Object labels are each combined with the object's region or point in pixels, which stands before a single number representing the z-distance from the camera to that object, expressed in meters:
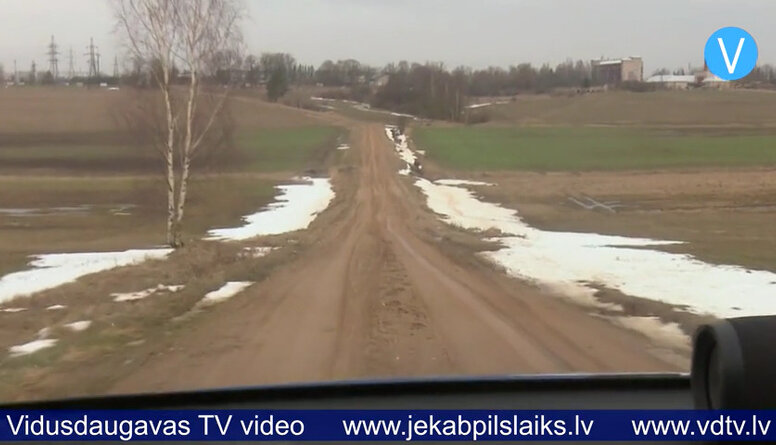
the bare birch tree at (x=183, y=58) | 26.19
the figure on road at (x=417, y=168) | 54.02
